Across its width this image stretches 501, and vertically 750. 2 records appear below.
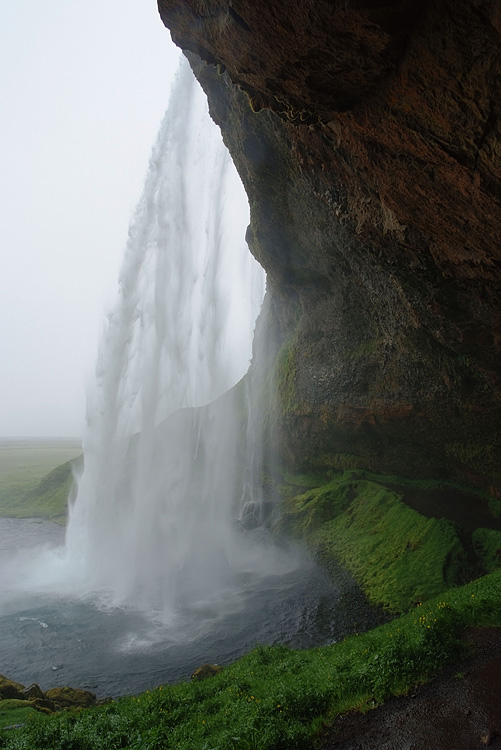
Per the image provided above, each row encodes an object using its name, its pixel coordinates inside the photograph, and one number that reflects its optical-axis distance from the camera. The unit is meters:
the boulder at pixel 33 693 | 10.70
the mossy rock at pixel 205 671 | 11.51
